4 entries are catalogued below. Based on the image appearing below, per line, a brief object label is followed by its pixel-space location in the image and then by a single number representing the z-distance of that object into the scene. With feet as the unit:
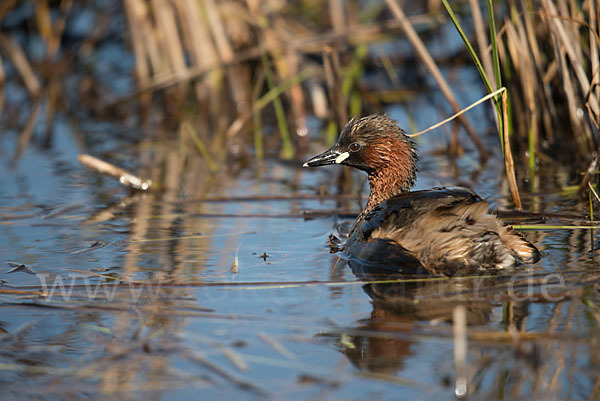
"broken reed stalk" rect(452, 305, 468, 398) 17.75
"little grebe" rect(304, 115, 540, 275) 27.61
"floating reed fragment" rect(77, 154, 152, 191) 42.19
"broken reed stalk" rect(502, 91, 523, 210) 31.65
